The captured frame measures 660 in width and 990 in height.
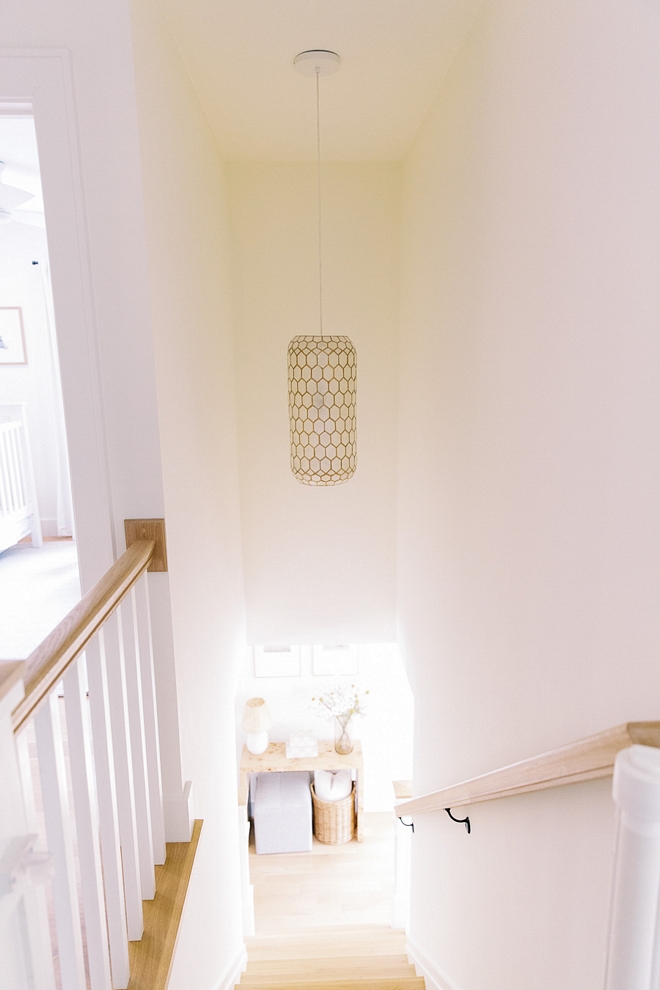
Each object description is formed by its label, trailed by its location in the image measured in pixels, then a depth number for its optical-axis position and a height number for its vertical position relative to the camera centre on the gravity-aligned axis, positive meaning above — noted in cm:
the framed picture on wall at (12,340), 570 +22
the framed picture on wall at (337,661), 615 -275
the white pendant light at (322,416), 312 -29
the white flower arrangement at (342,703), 609 -313
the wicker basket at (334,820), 589 -404
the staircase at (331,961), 286 -300
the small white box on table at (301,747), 602 -346
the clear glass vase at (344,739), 605 -342
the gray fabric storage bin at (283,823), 584 -399
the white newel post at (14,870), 81 -63
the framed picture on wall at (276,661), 614 -274
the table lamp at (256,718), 584 -310
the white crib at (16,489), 455 -85
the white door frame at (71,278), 162 +22
